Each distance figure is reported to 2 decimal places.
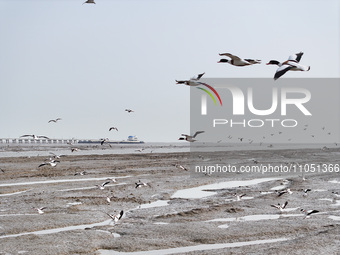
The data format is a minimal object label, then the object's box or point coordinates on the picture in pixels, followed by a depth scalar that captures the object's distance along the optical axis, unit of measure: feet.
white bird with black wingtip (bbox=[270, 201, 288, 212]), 63.24
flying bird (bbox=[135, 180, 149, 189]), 83.15
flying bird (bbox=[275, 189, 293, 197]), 76.35
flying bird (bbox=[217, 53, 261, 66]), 39.03
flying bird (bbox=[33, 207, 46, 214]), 59.16
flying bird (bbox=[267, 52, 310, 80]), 30.22
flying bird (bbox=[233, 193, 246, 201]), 72.49
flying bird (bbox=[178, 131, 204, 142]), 63.87
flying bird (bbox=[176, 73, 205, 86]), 46.65
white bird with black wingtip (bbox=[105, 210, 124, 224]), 54.85
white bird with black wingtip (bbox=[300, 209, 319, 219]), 56.10
